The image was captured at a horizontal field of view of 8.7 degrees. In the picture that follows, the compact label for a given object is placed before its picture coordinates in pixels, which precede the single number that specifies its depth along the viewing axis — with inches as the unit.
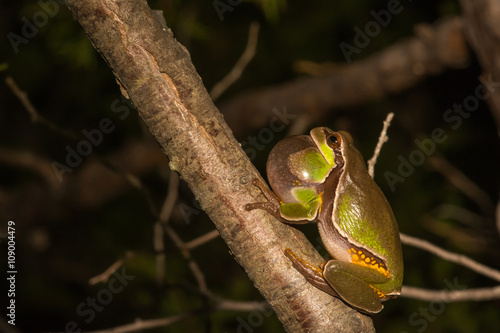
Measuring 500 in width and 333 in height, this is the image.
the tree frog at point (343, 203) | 24.1
